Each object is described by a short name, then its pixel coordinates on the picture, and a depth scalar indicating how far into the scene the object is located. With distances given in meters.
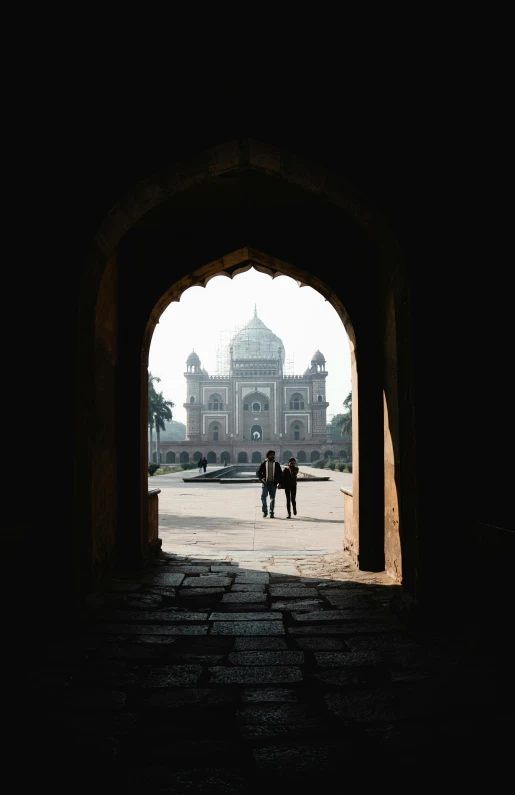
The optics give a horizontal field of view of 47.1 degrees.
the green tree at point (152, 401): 49.41
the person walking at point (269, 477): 9.83
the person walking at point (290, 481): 9.95
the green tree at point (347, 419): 54.19
